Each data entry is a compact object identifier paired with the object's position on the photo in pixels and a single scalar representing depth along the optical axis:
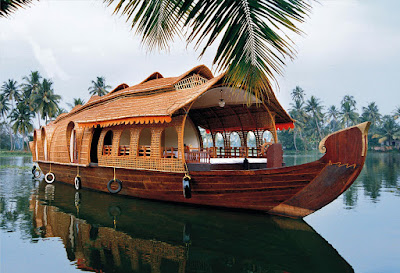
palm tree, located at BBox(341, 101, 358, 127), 42.75
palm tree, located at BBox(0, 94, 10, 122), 36.28
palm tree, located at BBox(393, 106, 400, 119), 42.07
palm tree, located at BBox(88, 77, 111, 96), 36.79
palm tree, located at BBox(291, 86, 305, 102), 47.26
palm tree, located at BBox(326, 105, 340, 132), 48.42
